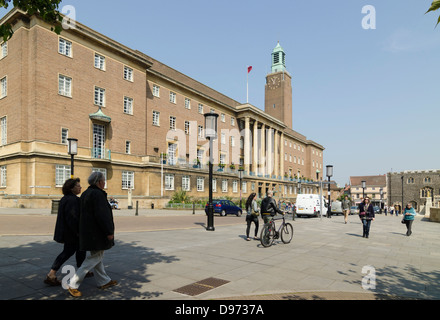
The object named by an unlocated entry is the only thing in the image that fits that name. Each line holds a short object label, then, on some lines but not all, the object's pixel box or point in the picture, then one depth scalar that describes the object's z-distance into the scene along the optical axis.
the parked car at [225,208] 27.78
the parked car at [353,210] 43.74
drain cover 4.90
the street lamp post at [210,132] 13.82
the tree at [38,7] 5.23
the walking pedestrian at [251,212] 10.83
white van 28.85
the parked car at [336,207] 38.09
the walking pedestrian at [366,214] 12.94
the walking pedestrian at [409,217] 14.39
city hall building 26.22
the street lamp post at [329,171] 25.90
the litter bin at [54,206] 19.76
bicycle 9.63
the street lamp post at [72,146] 18.52
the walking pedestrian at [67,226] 5.19
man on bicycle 9.98
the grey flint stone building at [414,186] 78.81
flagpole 54.89
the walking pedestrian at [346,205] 21.78
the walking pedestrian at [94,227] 4.70
